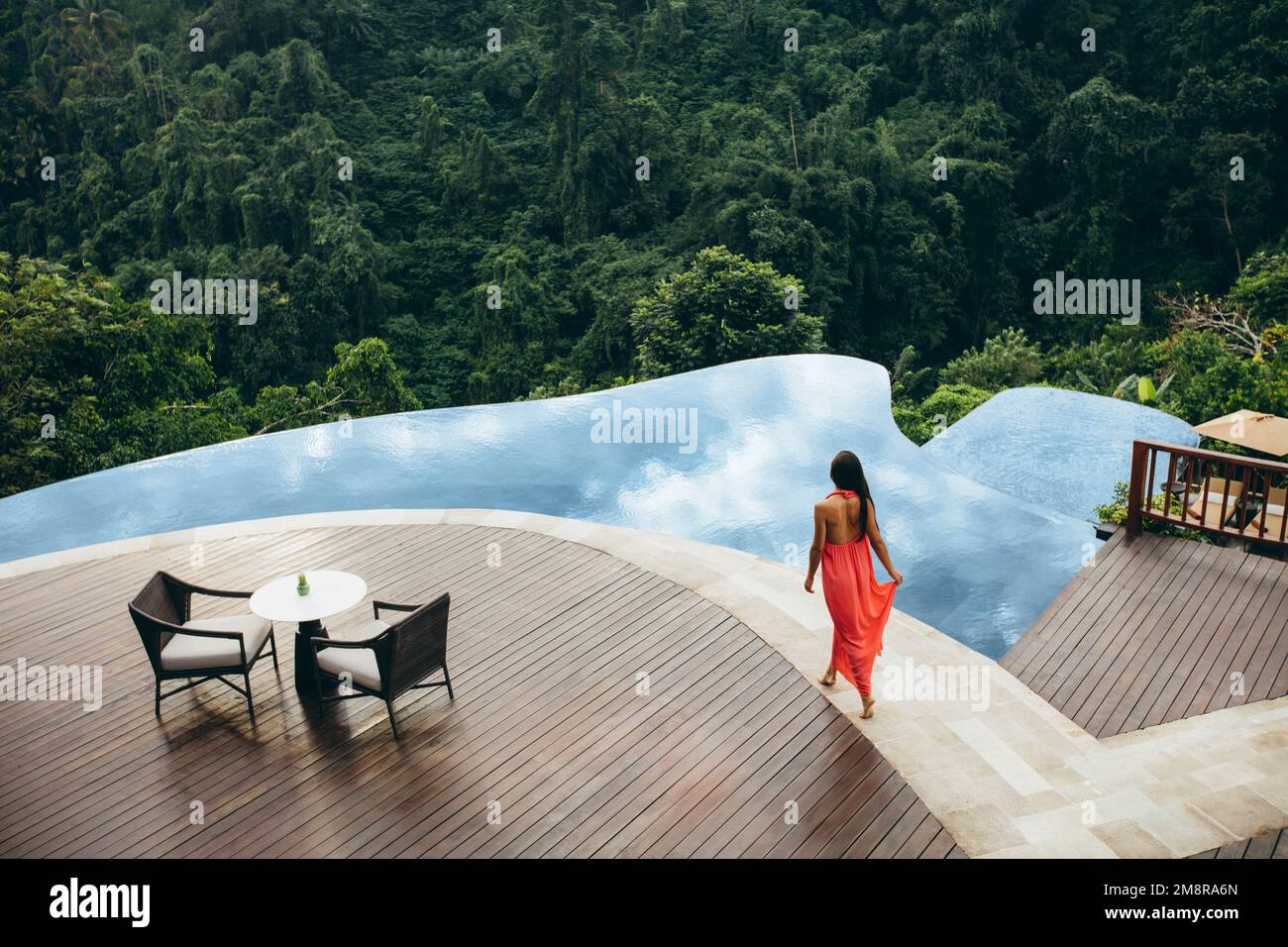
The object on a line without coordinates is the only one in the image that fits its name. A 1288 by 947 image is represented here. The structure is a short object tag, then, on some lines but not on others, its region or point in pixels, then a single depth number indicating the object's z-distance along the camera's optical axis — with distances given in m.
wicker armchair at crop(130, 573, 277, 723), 4.83
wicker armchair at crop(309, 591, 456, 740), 4.63
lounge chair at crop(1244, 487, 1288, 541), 6.94
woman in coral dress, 4.86
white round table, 4.76
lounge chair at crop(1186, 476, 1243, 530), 7.05
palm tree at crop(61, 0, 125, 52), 28.08
